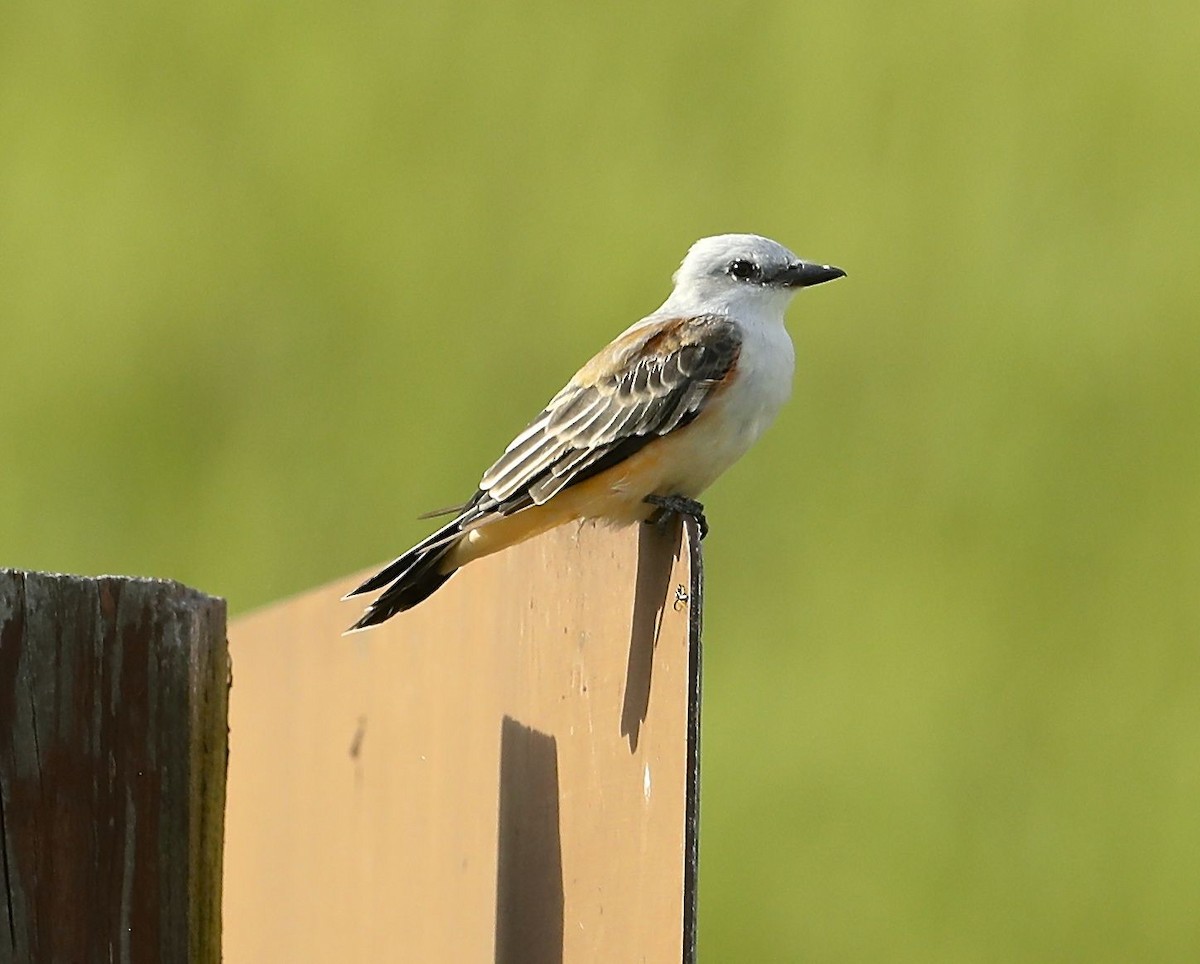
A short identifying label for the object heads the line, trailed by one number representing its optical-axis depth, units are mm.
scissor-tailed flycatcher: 7828
